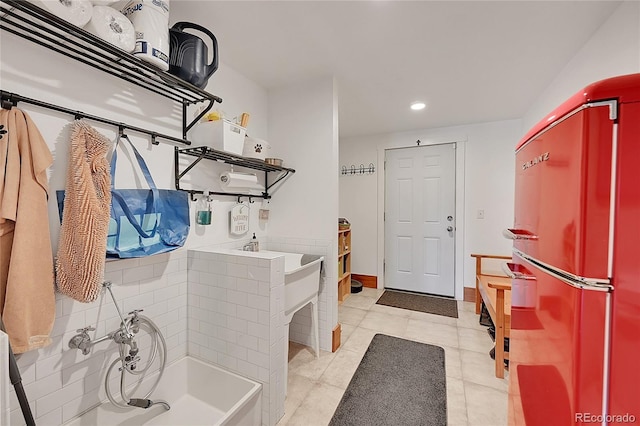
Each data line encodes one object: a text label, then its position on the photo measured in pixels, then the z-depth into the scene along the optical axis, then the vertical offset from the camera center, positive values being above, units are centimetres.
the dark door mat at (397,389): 149 -120
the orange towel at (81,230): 101 -10
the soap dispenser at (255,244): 210 -31
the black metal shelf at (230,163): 158 +29
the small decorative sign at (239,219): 195 -11
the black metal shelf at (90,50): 89 +62
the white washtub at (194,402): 125 -104
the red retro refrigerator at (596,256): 64 -13
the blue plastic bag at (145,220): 117 -7
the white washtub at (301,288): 165 -57
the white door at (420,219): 346 -19
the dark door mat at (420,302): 304 -121
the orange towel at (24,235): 91 -11
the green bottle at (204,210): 171 -4
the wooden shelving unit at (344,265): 325 -77
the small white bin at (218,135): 158 +42
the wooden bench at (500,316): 184 -80
